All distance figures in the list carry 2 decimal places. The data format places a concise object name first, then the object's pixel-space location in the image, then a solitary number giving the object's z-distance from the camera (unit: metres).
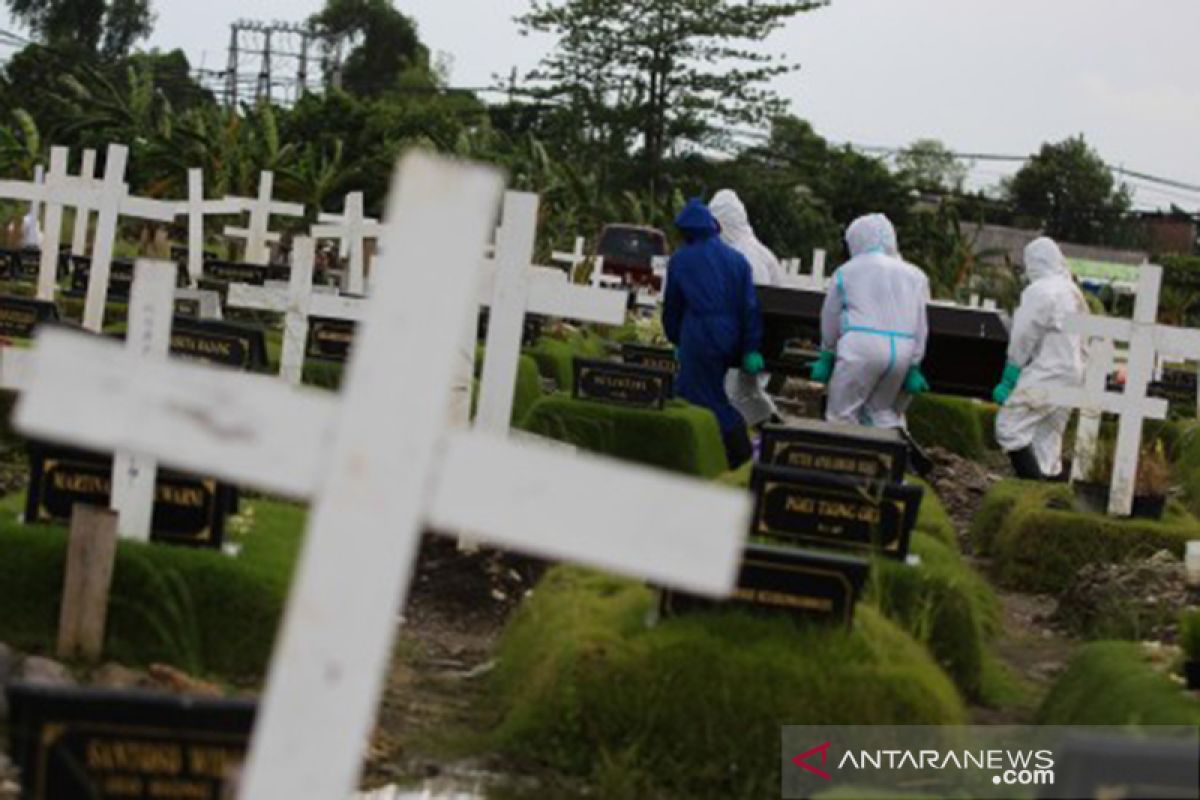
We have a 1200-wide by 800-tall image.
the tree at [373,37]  98.38
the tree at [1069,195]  88.62
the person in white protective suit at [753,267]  16.47
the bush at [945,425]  22.38
